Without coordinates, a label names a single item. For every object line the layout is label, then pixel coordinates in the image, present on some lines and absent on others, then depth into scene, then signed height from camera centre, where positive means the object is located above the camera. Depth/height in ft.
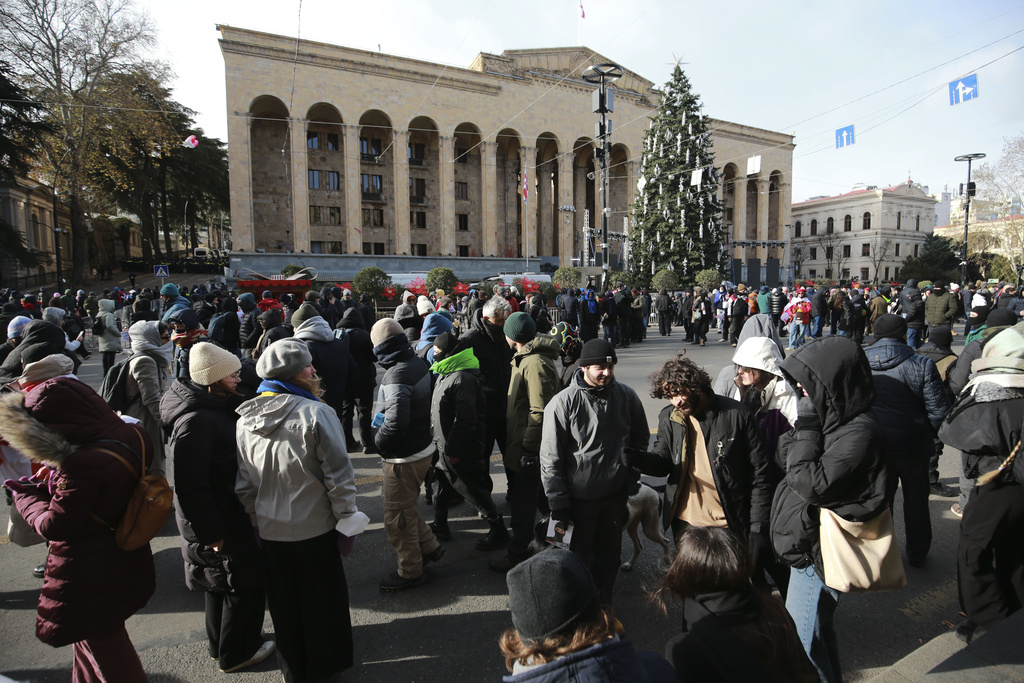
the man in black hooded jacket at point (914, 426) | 12.83 -3.32
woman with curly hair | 4.68 -3.13
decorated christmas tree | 108.06 +19.76
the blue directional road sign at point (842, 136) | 45.40 +13.08
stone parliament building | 117.39 +37.76
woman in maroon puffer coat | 7.75 -3.27
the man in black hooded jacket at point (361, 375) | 22.59 -3.48
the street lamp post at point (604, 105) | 51.44 +19.29
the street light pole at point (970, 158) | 80.06 +19.67
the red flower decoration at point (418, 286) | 76.48 +1.05
